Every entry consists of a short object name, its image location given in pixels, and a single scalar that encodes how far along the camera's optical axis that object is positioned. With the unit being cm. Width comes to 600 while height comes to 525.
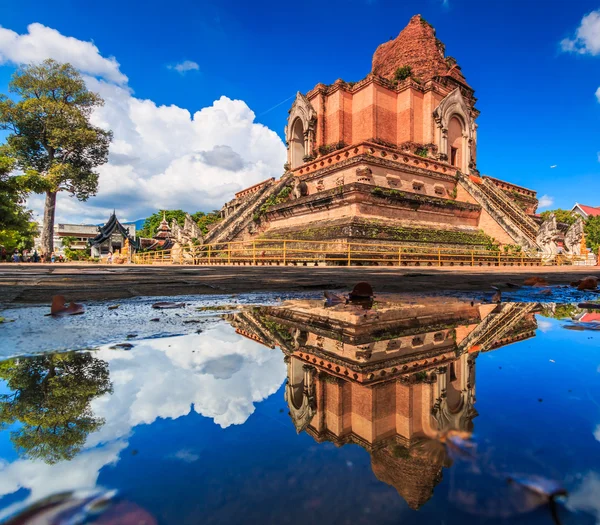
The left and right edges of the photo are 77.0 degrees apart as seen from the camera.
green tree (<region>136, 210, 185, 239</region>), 5522
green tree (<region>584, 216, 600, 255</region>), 3522
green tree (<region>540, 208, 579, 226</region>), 3909
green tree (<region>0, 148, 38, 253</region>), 1723
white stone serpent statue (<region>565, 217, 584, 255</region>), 1920
